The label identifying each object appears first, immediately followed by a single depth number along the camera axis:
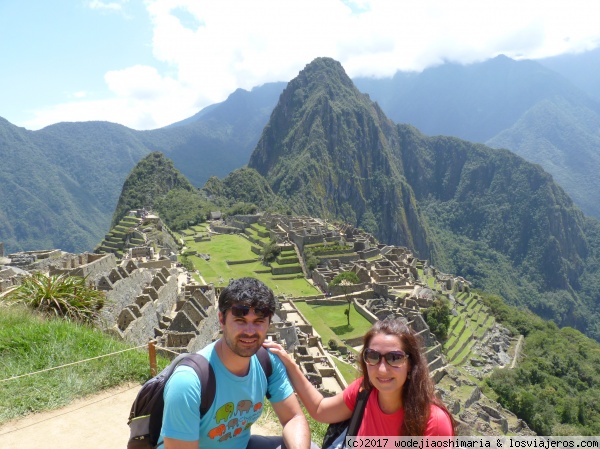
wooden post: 5.57
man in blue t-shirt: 2.81
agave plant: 7.63
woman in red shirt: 3.00
